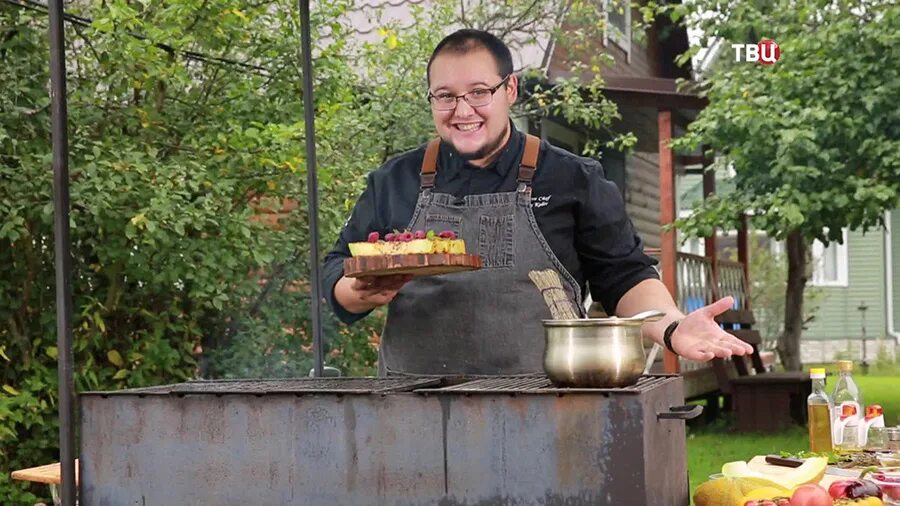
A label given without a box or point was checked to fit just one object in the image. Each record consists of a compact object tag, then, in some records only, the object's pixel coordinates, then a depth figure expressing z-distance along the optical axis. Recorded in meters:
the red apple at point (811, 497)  2.26
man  3.08
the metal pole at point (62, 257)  2.40
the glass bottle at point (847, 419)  3.72
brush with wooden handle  2.66
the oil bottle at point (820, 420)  3.88
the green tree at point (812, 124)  9.39
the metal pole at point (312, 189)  3.70
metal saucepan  2.18
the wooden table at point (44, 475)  4.94
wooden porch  11.49
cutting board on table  2.78
